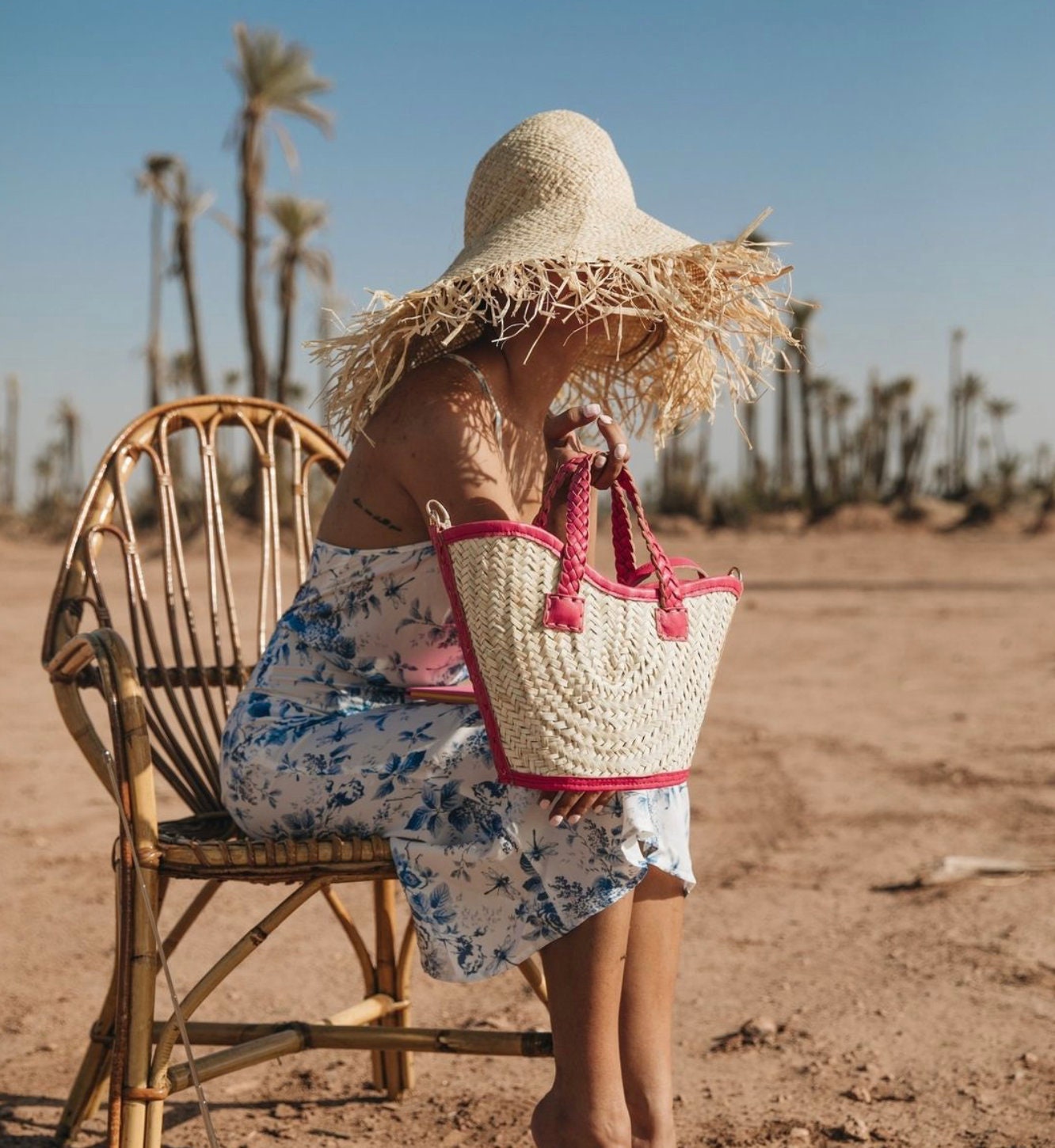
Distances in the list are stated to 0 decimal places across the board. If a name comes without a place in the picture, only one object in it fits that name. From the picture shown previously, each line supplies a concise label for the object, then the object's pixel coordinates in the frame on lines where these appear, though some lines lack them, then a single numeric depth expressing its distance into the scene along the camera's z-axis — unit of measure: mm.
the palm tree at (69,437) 42281
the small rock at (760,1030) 2680
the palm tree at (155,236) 22781
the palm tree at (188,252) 20125
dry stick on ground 3605
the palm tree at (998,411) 35344
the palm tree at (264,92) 19734
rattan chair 1832
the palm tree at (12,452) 34875
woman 1725
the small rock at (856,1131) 2246
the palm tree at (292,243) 23812
